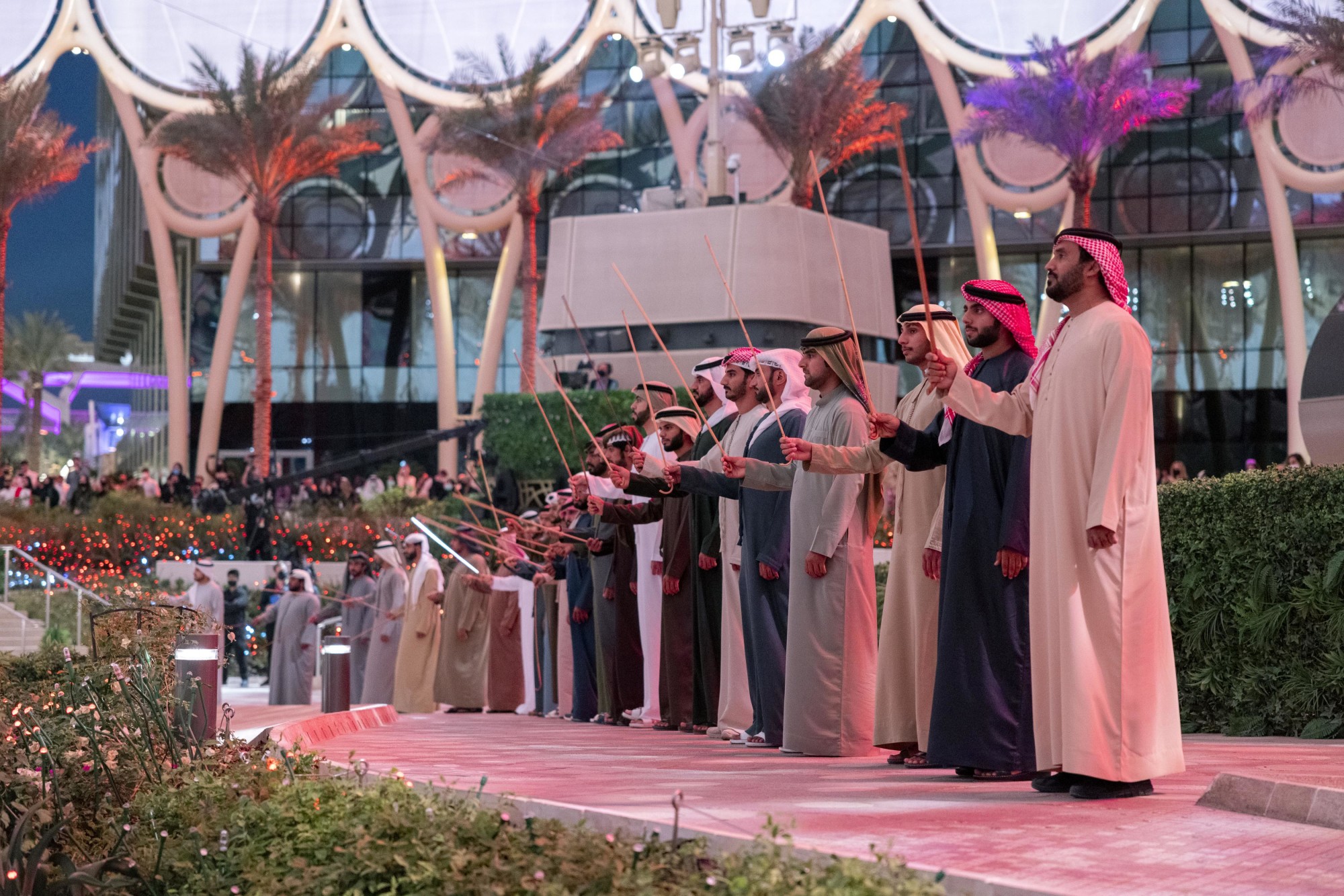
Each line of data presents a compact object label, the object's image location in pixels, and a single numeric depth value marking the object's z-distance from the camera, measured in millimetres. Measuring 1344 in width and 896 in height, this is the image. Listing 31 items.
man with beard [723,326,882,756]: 6664
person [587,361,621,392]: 23562
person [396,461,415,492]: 26698
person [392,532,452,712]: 13875
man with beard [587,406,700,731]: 8523
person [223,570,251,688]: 19016
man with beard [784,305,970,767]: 5926
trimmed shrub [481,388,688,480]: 24297
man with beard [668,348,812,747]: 7160
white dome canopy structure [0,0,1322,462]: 34562
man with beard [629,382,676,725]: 9352
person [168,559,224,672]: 17953
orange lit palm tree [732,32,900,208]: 29906
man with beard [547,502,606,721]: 10359
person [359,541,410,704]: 14680
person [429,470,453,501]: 26444
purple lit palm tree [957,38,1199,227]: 30422
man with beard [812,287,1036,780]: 5375
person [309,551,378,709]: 15102
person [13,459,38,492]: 26594
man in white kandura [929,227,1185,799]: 4758
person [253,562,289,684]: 20550
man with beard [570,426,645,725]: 9648
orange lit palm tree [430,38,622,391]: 32375
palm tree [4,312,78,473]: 53469
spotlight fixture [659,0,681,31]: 22016
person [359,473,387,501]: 26875
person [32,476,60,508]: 25948
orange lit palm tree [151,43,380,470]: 31000
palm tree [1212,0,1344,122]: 26594
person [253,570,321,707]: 16156
